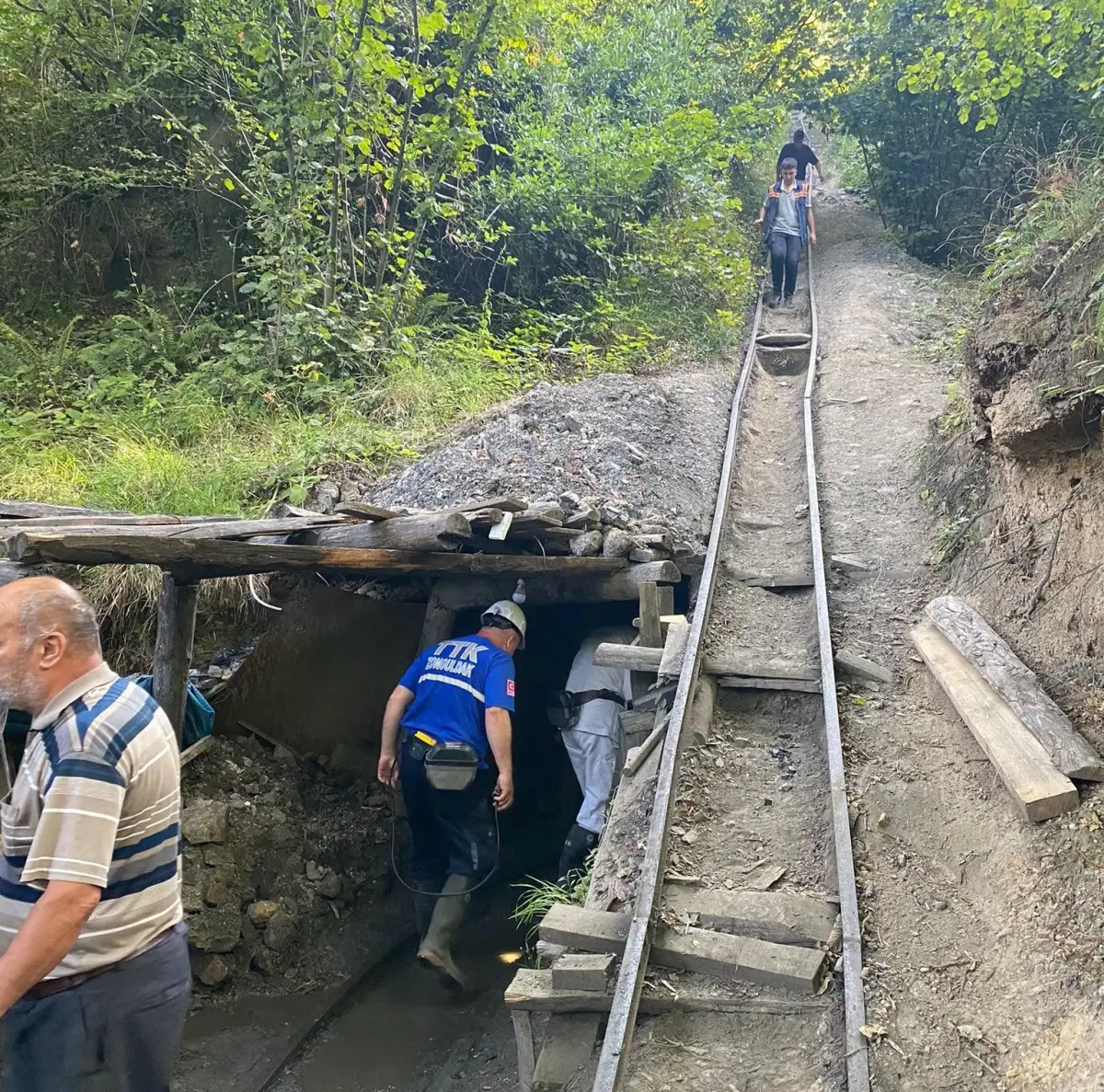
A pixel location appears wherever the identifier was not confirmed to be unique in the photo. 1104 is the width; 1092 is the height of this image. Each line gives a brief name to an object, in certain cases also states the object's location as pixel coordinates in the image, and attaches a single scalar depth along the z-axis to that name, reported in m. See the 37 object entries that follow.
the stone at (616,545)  6.32
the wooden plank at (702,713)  4.95
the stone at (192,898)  5.18
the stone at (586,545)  6.21
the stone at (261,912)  5.50
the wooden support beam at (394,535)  5.03
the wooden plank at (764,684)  5.32
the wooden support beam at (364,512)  4.88
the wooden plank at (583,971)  3.30
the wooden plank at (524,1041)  3.38
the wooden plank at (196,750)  5.54
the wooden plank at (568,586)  6.27
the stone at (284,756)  6.26
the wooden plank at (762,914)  3.53
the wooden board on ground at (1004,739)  3.74
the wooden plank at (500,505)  5.25
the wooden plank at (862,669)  5.40
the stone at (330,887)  5.98
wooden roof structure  3.93
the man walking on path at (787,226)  14.04
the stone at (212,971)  5.22
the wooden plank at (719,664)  5.45
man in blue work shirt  5.43
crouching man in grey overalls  5.67
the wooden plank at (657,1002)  3.26
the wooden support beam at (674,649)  5.32
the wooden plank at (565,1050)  3.14
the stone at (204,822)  5.36
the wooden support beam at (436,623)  6.52
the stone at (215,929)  5.21
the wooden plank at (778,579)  6.75
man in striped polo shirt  2.31
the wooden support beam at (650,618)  5.89
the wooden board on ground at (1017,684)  3.90
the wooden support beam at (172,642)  4.75
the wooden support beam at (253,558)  3.68
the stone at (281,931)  5.50
